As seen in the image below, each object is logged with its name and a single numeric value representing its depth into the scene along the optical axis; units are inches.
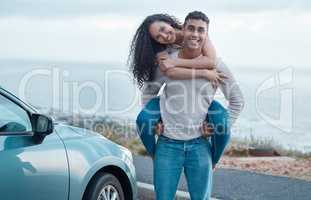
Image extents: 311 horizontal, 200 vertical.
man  304.3
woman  302.7
